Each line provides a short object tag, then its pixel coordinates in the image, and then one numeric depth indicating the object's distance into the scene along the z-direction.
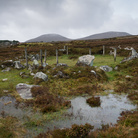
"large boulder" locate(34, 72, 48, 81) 18.70
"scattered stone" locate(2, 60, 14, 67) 29.14
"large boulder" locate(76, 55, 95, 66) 25.34
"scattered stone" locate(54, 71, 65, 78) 20.01
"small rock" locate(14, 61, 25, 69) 27.91
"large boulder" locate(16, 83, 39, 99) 13.95
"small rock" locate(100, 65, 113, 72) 23.11
